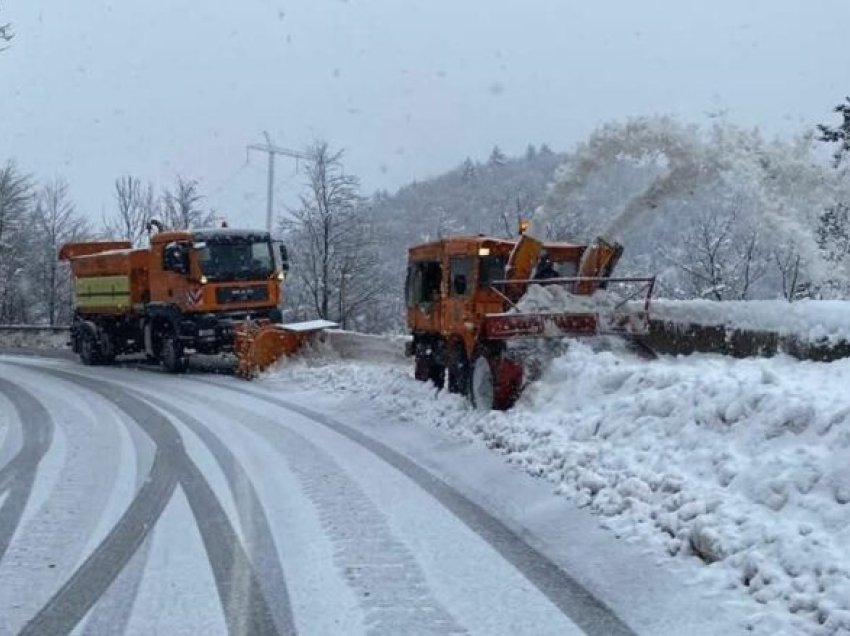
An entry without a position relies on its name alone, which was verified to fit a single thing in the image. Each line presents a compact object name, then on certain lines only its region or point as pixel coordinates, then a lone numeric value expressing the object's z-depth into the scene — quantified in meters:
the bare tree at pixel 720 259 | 47.34
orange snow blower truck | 12.82
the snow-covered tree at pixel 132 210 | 70.49
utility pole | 52.10
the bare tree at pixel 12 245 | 57.06
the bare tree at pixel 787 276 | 38.89
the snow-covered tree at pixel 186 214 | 64.75
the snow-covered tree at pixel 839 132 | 29.08
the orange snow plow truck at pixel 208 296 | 21.81
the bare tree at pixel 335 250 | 50.00
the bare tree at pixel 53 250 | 59.50
